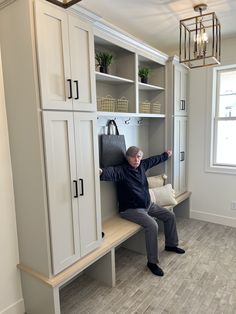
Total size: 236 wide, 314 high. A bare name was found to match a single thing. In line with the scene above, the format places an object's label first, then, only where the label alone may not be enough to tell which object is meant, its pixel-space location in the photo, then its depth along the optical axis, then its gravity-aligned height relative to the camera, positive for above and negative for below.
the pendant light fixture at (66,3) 1.14 +0.59
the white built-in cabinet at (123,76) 2.40 +0.53
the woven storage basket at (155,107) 3.17 +0.23
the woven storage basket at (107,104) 2.40 +0.22
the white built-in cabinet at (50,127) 1.60 +0.01
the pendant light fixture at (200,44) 1.82 +0.60
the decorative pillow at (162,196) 3.02 -0.89
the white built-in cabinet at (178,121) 3.23 +0.05
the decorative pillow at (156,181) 3.20 -0.74
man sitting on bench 2.50 -0.89
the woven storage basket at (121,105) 2.61 +0.22
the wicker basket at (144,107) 2.96 +0.22
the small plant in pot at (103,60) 2.38 +0.65
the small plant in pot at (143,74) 2.95 +0.62
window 3.44 +0.07
